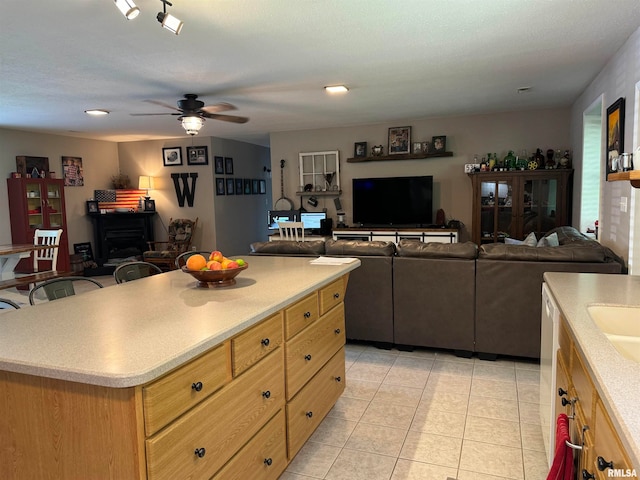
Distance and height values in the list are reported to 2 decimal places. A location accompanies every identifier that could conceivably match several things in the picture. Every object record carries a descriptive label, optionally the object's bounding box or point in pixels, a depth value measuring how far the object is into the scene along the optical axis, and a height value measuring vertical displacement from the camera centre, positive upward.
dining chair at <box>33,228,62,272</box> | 5.35 -0.39
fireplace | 7.93 -0.47
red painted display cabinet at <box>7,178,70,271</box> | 6.59 +0.02
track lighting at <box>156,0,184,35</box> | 2.41 +1.03
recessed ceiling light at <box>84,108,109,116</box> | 5.51 +1.23
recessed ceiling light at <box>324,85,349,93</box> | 4.58 +1.22
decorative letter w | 8.22 +0.38
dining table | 4.73 -0.49
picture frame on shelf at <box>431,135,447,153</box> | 6.82 +0.91
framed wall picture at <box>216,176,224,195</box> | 8.22 +0.41
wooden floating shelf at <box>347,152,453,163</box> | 6.82 +0.75
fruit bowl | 2.13 -0.33
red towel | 1.30 -0.77
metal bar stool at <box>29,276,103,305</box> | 2.29 -0.40
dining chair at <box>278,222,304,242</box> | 6.46 -0.33
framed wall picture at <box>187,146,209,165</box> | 8.08 +0.96
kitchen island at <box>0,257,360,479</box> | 1.22 -0.54
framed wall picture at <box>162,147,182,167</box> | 8.29 +0.98
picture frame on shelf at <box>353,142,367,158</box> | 7.29 +0.91
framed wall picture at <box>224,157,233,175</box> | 8.44 +0.81
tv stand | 6.53 -0.44
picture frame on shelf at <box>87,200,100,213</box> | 7.90 +0.07
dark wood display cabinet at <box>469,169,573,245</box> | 5.90 -0.01
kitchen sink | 1.72 -0.46
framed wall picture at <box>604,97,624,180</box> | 3.46 +0.57
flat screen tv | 6.87 +0.05
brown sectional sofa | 3.35 -0.68
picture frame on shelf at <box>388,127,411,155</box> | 7.04 +1.01
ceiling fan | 4.52 +0.96
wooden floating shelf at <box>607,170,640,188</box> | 1.76 +0.10
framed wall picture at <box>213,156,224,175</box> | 8.16 +0.80
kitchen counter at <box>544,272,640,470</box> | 0.90 -0.41
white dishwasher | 1.92 -0.78
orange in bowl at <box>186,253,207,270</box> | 2.14 -0.26
